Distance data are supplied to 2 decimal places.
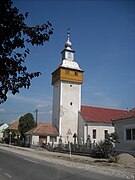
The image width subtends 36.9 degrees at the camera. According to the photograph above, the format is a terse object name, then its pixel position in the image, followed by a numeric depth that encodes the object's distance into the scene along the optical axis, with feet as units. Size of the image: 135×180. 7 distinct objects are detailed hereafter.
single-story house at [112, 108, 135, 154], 63.24
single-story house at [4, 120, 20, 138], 159.19
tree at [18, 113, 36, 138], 138.18
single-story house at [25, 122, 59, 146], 113.91
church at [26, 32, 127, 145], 116.58
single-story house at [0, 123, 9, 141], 278.65
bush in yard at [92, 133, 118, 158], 61.00
